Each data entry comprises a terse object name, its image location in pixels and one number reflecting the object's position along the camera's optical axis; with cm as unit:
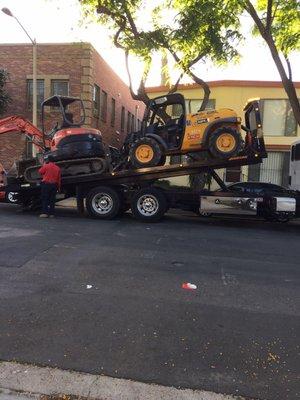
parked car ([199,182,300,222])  1253
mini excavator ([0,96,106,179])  1316
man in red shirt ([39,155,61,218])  1274
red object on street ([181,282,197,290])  642
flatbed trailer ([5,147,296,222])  1251
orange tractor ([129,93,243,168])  1220
